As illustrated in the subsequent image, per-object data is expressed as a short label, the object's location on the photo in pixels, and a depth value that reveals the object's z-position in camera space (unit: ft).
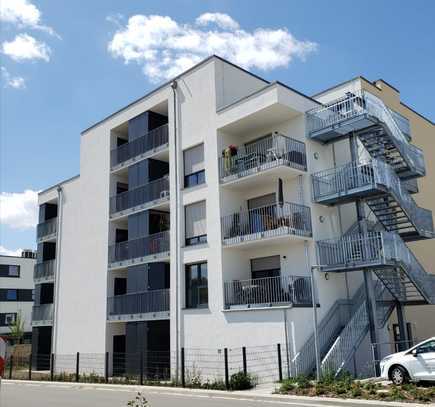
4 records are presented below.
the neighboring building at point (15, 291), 192.42
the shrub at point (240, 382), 53.98
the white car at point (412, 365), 47.85
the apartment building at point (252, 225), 64.95
